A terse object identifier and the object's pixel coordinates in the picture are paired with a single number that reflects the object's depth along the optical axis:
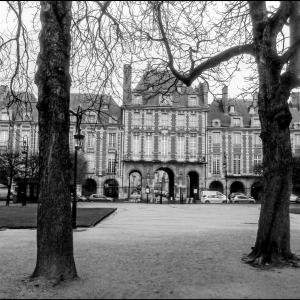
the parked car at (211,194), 46.28
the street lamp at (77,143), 13.12
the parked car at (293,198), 49.70
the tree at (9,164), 35.32
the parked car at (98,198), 47.33
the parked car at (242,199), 46.51
